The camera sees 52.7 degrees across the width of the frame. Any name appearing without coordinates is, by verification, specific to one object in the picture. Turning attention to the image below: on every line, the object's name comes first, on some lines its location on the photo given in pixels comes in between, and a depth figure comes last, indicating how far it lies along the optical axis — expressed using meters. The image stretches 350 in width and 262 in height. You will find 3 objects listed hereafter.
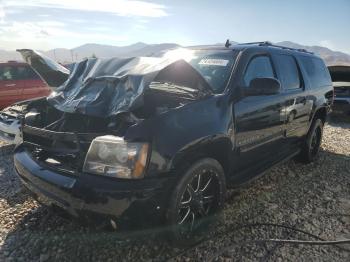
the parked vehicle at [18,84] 9.19
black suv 2.61
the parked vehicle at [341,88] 10.48
